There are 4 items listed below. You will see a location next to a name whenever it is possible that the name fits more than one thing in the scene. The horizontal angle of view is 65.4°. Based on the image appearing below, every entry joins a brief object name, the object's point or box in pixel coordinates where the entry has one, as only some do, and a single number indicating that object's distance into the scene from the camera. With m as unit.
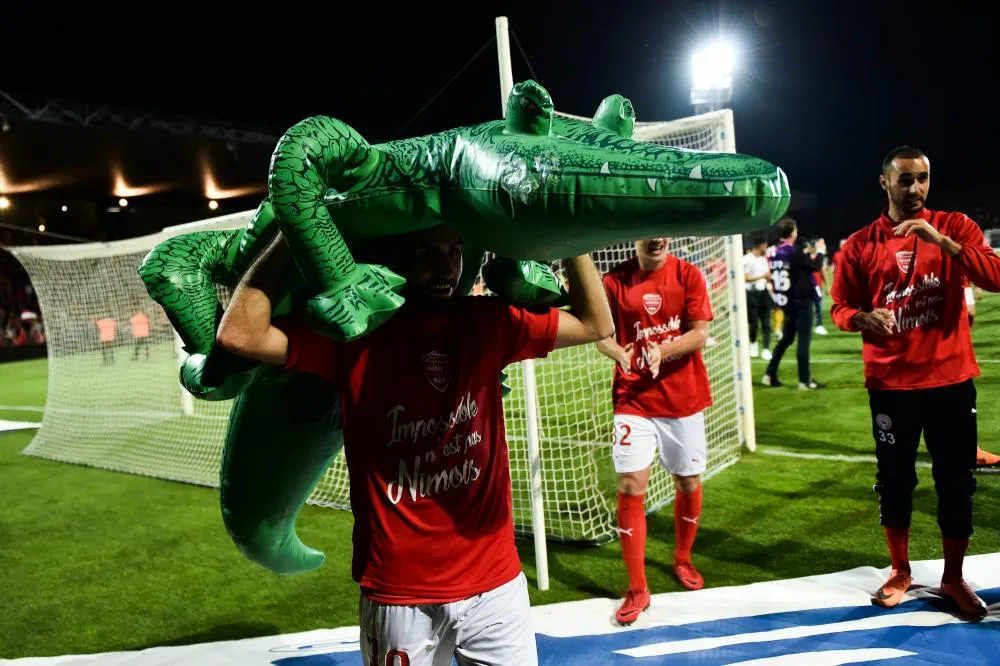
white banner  2.94
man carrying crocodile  1.32
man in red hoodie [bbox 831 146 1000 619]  3.10
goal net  5.53
